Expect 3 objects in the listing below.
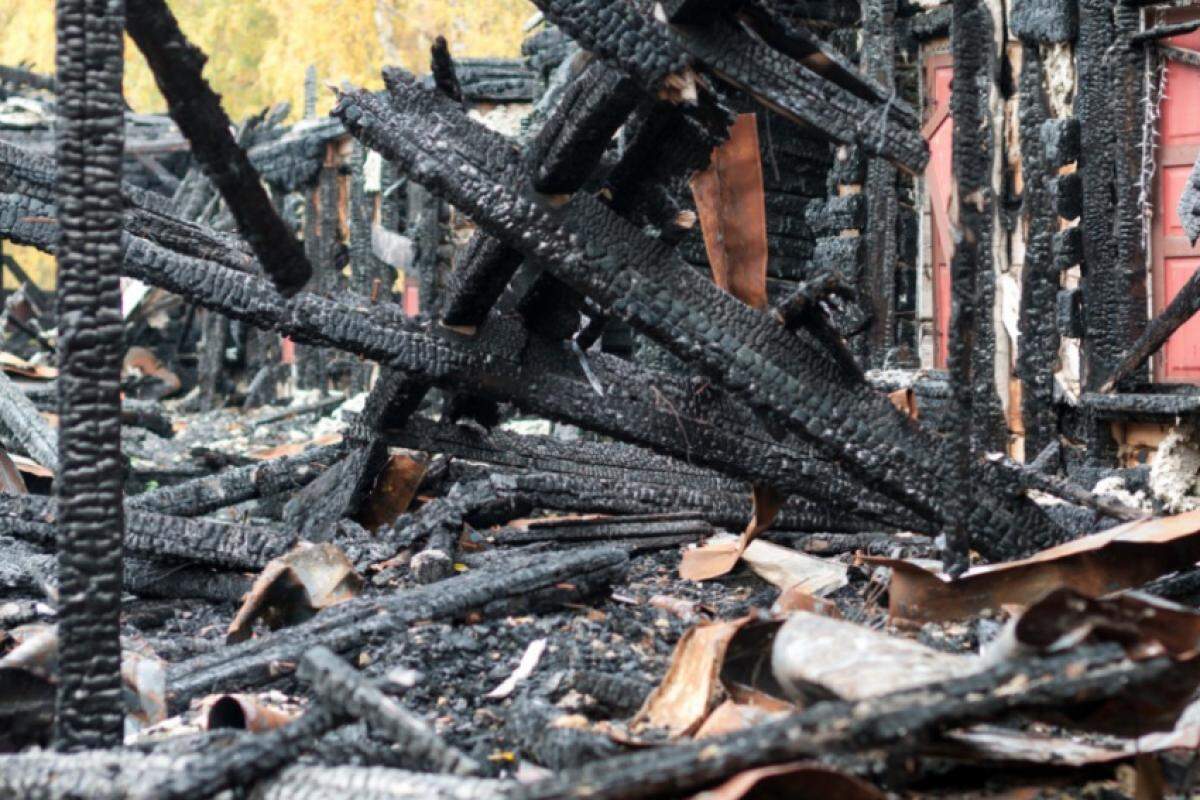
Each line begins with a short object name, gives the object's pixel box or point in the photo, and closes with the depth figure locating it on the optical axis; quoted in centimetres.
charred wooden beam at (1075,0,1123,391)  729
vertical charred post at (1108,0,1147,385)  723
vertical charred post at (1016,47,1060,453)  768
